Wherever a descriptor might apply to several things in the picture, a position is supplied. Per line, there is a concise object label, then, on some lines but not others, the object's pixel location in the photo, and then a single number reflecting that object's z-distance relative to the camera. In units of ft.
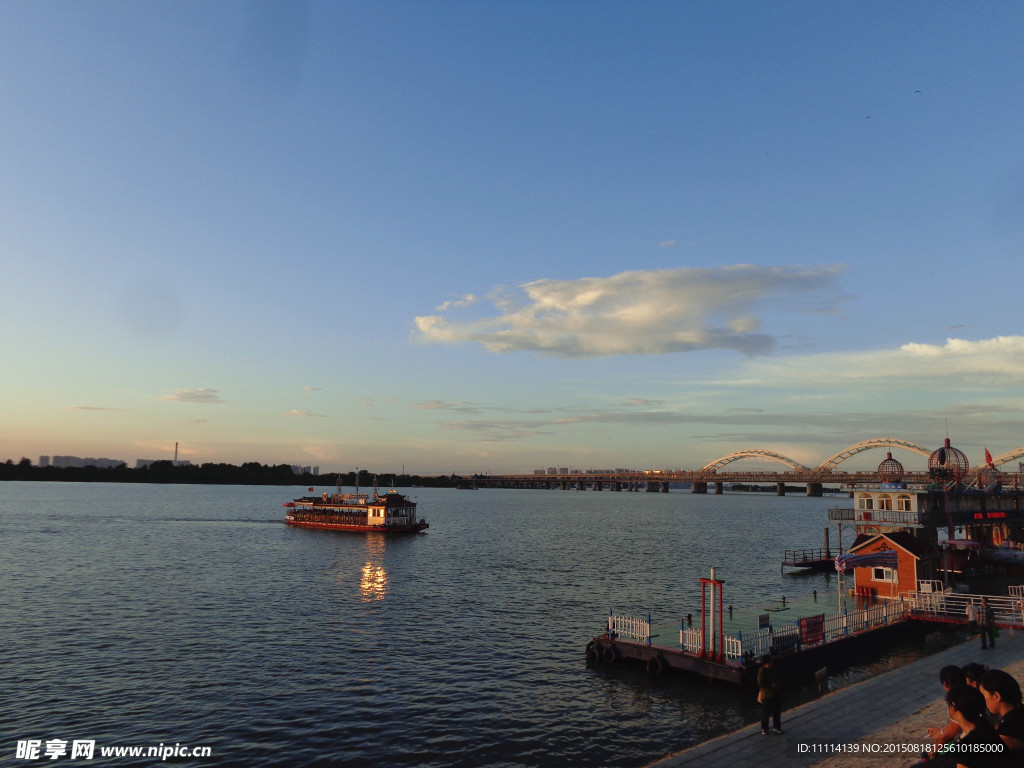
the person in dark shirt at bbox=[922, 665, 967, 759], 37.06
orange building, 147.23
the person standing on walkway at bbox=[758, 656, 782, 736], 64.95
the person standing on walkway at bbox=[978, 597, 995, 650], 103.09
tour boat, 379.96
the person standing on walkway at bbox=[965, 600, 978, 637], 116.57
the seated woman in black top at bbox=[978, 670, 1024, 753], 28.19
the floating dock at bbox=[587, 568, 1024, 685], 97.04
